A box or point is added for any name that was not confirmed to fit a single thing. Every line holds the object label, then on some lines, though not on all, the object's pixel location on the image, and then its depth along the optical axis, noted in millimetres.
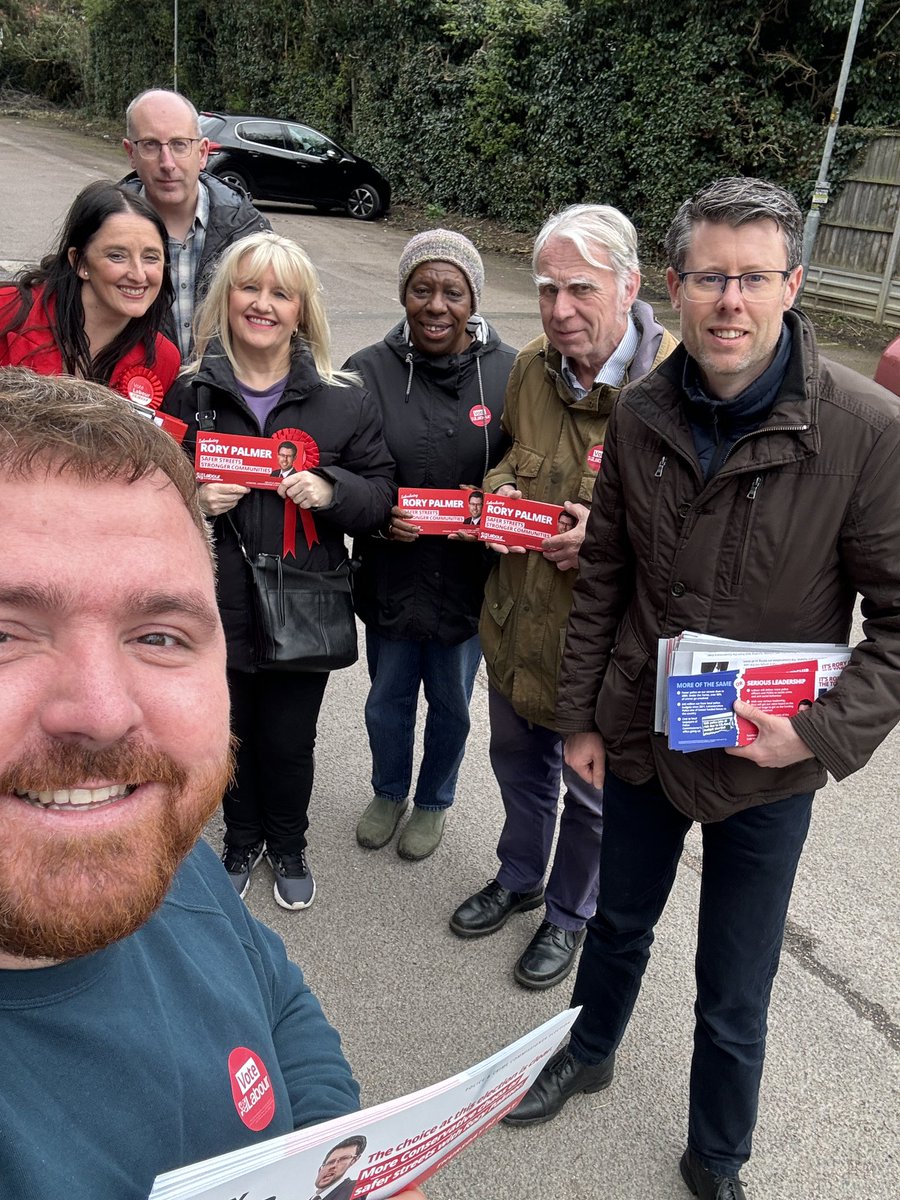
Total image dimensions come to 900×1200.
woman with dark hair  3125
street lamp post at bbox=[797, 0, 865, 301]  11234
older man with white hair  2643
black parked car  17141
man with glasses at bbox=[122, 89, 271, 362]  4078
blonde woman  2863
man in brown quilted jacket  1896
